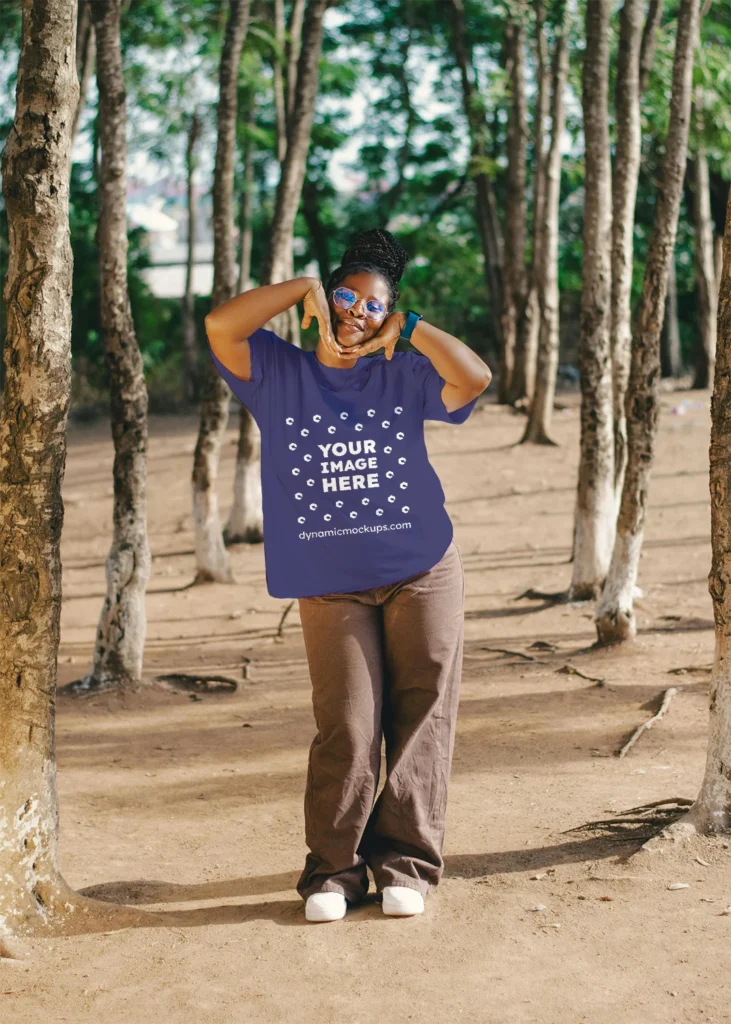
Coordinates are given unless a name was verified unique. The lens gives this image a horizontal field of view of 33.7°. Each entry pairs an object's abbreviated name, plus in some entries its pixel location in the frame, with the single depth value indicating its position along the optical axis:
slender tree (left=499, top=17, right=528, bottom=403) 16.30
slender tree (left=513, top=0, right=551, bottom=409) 14.29
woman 3.54
